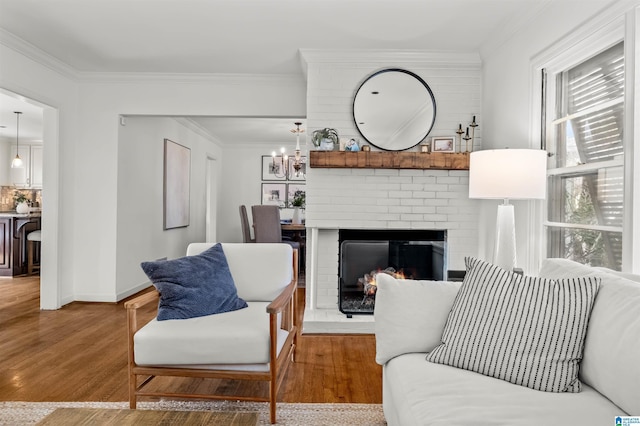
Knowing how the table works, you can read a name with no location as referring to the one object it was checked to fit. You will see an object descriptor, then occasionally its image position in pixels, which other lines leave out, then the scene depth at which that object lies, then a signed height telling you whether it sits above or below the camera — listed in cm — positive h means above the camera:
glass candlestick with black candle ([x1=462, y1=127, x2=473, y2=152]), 389 +62
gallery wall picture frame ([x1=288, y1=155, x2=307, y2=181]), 857 +66
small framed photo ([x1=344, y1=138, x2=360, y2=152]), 388 +55
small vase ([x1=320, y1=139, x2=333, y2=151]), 389 +55
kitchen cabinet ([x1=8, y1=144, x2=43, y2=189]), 873 +70
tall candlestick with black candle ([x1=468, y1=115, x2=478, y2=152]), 383 +73
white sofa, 132 -58
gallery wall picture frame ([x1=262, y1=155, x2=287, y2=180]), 860 +73
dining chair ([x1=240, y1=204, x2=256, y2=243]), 665 -26
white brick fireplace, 397 +23
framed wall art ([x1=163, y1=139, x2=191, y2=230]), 596 +32
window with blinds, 225 +27
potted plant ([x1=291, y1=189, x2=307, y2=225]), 756 +10
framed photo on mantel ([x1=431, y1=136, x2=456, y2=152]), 396 +58
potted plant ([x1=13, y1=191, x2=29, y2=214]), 668 +8
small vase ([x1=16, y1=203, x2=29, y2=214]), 667 -6
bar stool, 646 -73
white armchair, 212 -68
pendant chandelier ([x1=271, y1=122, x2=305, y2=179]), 847 +77
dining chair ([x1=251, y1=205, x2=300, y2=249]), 612 -22
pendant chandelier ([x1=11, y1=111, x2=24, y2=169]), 683 +107
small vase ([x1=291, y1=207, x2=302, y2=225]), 754 -16
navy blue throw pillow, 238 -44
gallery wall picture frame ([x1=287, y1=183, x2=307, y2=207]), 860 +37
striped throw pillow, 154 -43
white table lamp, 251 +17
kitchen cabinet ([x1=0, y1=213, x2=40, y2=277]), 629 -54
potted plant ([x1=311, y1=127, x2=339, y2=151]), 390 +62
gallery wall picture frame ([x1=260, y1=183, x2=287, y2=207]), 864 +27
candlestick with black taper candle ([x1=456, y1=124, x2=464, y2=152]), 392 +66
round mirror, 398 +88
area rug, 213 -101
